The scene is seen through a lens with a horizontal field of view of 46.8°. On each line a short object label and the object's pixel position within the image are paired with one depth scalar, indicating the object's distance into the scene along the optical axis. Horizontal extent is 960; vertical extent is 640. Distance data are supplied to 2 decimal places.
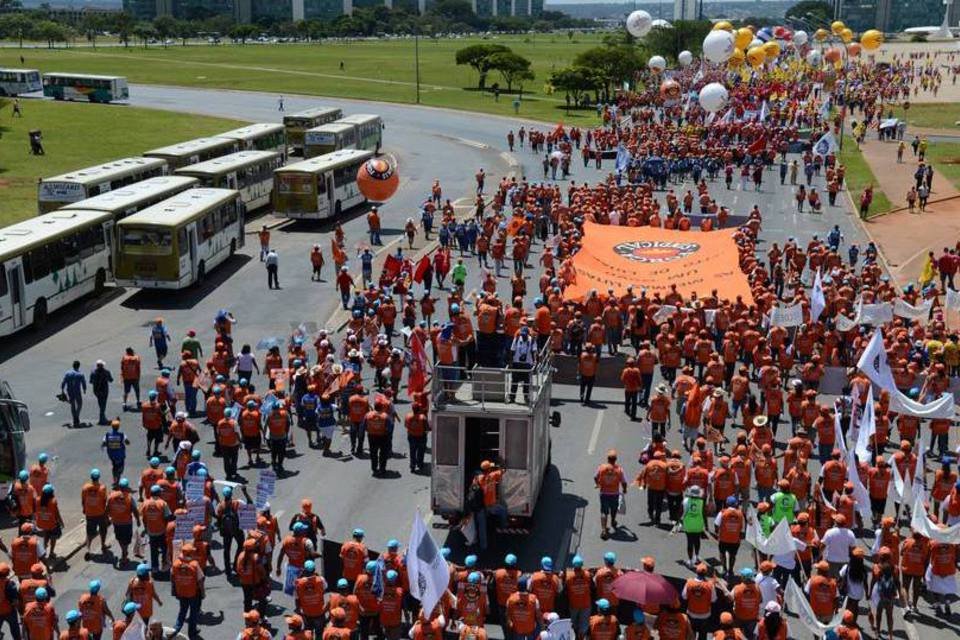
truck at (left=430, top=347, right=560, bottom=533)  16.84
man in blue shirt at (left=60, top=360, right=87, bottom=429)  22.09
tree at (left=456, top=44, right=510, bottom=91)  110.19
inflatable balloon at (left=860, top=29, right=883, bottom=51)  65.40
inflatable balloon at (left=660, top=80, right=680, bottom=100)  68.62
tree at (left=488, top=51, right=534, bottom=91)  107.31
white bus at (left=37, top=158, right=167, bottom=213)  37.72
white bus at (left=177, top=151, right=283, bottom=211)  41.84
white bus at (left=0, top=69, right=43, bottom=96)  89.00
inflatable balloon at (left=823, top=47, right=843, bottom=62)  84.75
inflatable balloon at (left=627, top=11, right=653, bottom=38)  68.31
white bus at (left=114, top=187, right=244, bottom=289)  32.31
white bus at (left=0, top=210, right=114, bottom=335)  27.97
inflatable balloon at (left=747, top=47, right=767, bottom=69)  67.12
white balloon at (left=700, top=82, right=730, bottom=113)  56.94
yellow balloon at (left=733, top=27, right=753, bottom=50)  65.81
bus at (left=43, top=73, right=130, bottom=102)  87.56
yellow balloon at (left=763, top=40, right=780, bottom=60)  70.06
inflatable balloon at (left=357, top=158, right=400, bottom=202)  42.59
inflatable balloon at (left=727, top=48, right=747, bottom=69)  67.14
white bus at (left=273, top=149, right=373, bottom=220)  43.47
